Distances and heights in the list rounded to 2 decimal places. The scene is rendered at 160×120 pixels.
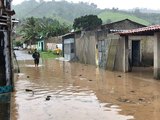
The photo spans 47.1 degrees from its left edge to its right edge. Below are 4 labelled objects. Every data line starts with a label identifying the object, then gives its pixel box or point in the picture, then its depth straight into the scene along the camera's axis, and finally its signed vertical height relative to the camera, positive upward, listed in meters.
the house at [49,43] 27.75 +1.58
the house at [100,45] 12.96 +0.62
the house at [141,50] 14.55 +0.13
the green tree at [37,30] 33.46 +4.34
